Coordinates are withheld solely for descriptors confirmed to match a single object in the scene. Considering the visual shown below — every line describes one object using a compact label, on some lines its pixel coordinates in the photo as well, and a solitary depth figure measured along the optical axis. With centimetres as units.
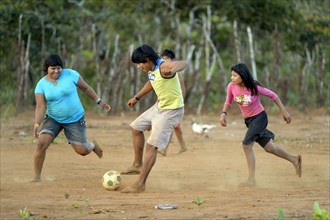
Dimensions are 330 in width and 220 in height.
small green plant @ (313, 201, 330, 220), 1197
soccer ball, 1769
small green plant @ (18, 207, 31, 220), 1309
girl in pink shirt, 1841
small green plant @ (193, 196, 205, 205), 1487
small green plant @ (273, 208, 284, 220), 1188
